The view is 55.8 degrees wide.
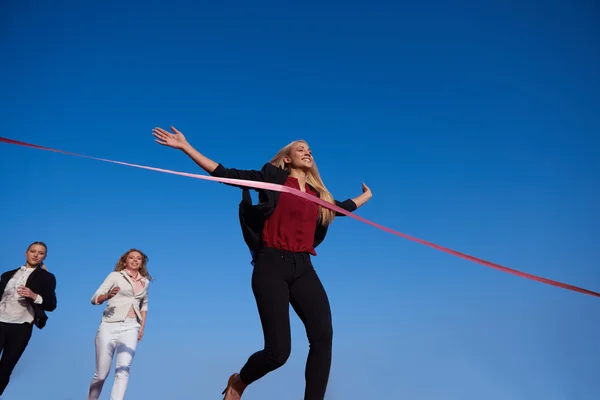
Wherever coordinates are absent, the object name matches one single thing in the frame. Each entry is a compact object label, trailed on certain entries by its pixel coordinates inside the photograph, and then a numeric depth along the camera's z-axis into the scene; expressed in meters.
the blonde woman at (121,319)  6.50
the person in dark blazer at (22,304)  6.60
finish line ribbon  3.59
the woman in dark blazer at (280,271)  4.20
